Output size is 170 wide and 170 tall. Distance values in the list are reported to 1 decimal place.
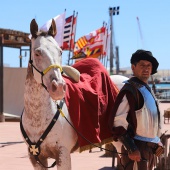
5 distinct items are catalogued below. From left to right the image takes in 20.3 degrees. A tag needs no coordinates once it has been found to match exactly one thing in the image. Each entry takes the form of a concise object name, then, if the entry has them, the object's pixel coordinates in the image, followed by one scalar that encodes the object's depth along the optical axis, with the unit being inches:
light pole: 2207.7
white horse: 182.9
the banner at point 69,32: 796.3
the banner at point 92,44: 1042.8
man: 170.1
